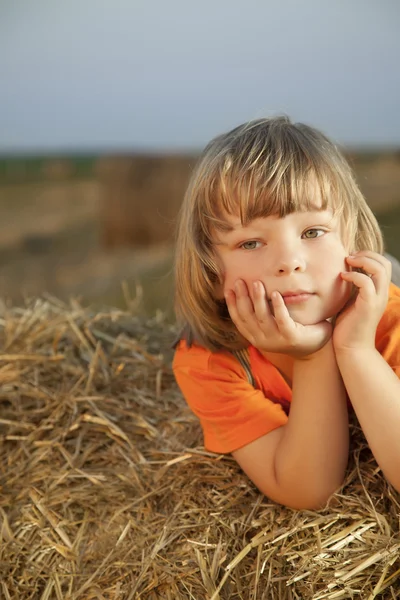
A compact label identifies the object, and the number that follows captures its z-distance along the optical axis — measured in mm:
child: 883
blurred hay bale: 7217
